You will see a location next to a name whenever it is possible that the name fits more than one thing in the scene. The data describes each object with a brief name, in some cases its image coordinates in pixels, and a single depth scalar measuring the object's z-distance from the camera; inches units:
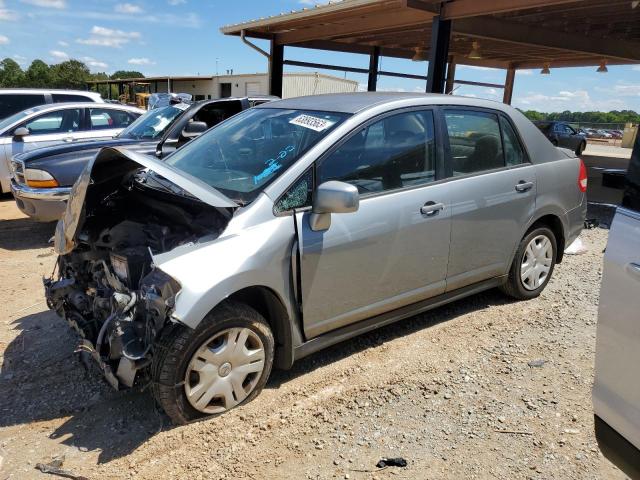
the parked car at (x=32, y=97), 394.9
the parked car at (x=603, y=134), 1853.1
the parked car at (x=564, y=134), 904.9
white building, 1184.2
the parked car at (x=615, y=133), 1814.2
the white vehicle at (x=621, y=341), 73.0
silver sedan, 102.6
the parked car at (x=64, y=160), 235.0
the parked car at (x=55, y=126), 317.7
